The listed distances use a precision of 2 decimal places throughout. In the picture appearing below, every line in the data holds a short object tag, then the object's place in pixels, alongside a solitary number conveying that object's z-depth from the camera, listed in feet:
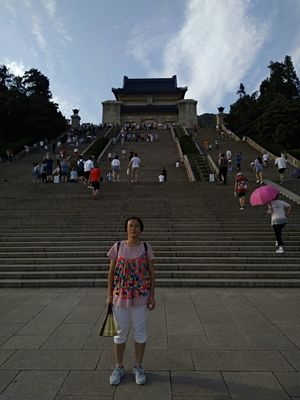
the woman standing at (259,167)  54.34
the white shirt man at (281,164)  55.21
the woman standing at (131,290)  10.72
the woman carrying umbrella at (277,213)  26.61
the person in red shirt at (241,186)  39.63
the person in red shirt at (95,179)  45.42
